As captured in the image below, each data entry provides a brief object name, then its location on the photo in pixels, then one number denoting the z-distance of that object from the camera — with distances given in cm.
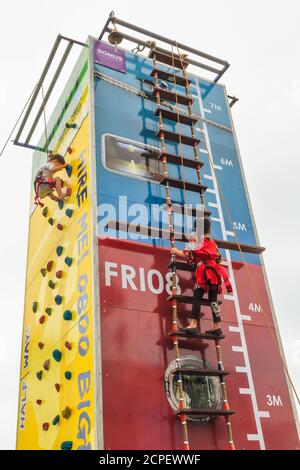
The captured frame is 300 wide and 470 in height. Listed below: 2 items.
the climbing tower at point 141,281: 770
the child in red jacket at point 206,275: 838
